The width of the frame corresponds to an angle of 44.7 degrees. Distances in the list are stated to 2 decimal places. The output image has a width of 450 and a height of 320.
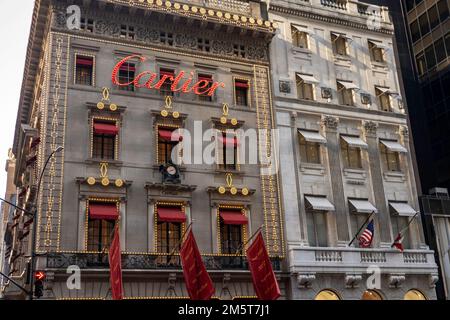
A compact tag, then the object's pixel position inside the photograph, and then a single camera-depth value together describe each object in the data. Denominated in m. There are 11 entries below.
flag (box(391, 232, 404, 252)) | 34.22
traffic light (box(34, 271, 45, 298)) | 22.95
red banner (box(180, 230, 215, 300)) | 26.45
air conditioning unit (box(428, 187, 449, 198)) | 41.75
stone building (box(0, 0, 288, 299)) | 29.11
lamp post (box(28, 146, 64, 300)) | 23.70
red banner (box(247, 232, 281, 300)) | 27.58
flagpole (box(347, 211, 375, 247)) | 34.63
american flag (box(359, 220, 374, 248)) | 32.62
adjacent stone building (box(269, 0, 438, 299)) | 33.75
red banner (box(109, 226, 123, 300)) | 25.50
